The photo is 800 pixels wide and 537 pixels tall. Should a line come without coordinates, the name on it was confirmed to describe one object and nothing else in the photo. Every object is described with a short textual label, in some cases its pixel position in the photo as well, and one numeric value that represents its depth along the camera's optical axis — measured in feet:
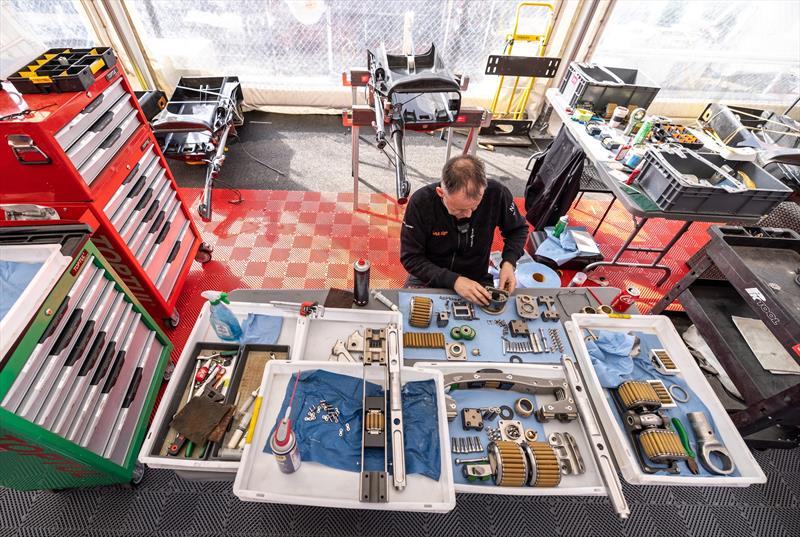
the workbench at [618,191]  8.09
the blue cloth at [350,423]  3.92
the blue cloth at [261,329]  5.28
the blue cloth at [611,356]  4.97
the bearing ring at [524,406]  4.58
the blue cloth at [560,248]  9.98
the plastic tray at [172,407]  4.01
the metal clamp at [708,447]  4.35
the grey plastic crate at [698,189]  7.61
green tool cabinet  4.13
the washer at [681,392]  4.94
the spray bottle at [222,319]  5.00
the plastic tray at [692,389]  4.12
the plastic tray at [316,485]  3.56
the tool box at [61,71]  5.22
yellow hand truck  13.08
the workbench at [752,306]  5.49
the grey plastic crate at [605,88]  11.18
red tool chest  4.91
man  5.55
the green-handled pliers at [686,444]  4.33
